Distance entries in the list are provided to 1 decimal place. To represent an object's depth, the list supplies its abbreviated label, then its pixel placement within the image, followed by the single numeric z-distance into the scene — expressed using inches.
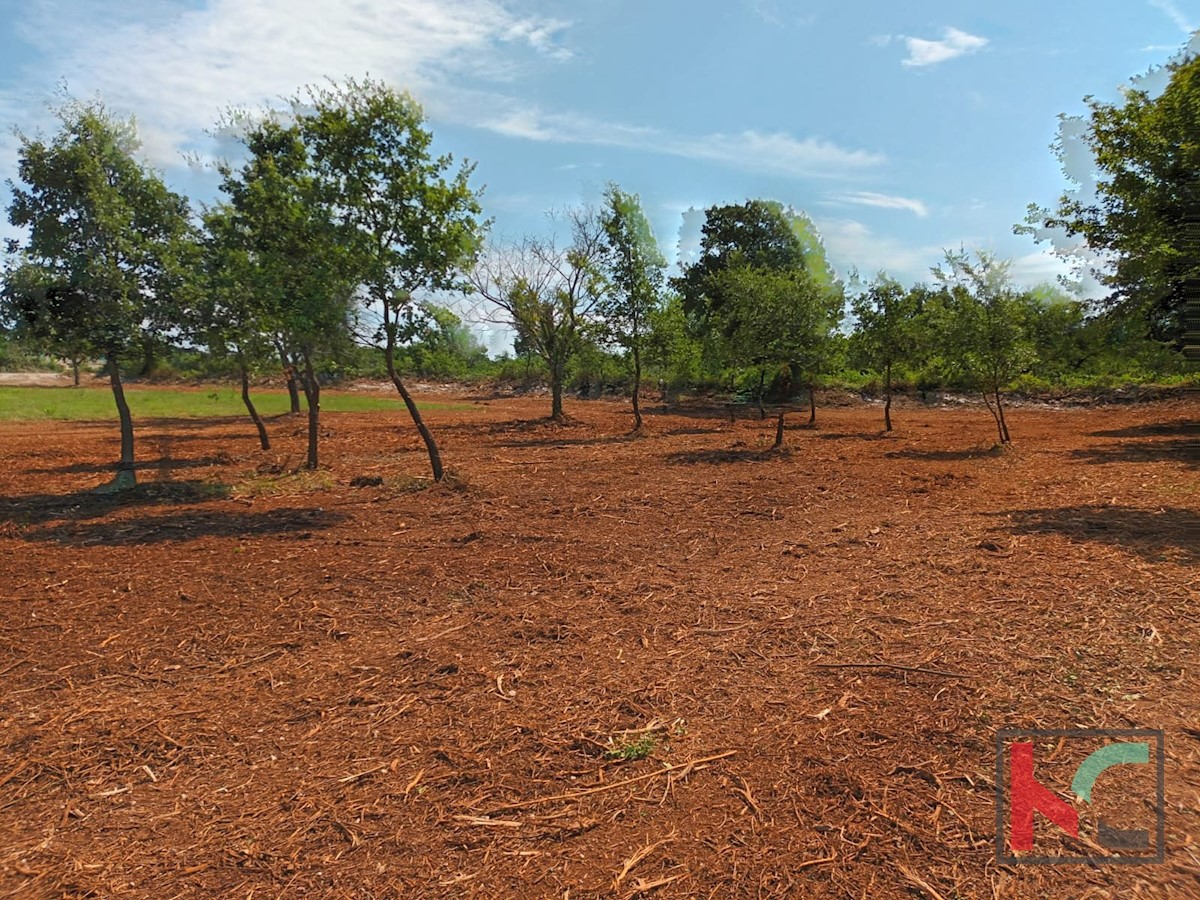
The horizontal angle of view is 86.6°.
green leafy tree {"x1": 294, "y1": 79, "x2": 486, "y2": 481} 460.4
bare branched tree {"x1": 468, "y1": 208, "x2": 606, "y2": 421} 1097.4
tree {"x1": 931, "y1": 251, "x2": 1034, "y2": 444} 650.8
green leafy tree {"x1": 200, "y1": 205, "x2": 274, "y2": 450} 522.3
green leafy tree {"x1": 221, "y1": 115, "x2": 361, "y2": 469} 461.7
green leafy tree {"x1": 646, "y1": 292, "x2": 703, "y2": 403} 1056.2
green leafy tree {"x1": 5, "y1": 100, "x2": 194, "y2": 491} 464.4
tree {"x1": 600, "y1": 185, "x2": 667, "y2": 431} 1032.2
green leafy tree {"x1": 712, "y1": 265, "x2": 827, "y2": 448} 692.1
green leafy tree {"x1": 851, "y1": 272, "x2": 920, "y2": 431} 883.4
